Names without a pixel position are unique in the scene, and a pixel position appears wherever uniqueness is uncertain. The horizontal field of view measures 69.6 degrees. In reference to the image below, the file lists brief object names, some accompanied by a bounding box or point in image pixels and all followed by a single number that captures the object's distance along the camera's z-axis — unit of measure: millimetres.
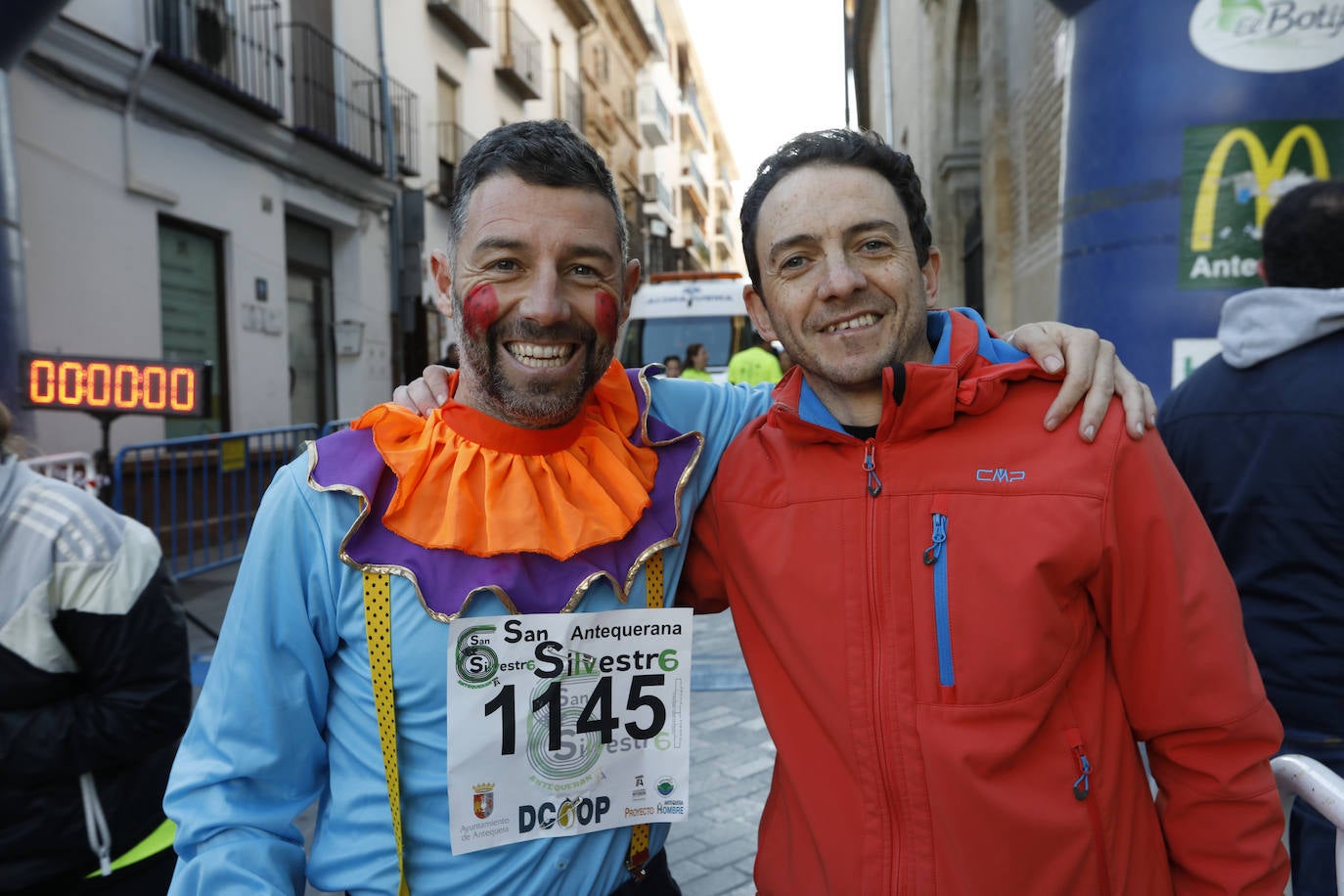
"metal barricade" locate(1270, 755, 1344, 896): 1415
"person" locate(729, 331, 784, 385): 9453
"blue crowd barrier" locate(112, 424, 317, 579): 6723
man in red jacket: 1475
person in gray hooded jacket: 2182
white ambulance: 13930
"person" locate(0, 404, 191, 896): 2084
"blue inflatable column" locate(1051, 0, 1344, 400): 3986
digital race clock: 5047
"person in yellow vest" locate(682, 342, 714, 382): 10961
